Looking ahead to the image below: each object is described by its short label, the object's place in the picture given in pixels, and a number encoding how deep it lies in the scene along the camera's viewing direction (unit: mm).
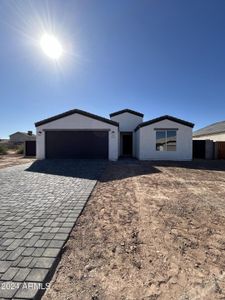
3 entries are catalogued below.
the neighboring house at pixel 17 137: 41927
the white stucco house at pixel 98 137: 10641
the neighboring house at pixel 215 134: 14639
